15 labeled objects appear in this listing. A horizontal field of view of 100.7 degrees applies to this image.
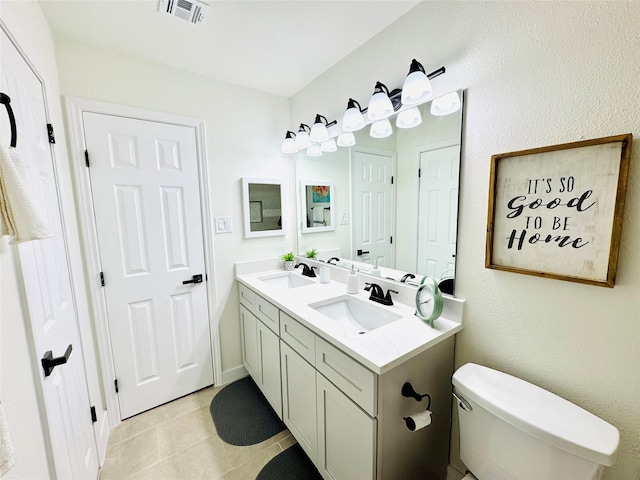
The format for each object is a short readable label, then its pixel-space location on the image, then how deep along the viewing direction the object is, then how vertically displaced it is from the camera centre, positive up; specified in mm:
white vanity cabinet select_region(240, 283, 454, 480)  1042 -894
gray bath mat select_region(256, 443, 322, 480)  1437 -1427
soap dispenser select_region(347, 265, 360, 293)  1702 -471
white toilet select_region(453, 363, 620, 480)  776 -703
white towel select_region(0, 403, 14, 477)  525 -464
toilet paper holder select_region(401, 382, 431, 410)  1086 -750
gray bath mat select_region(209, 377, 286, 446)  1708 -1432
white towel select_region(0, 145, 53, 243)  655 +34
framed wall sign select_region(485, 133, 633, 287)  869 -11
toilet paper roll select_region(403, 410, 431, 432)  1021 -818
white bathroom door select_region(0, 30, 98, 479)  903 -318
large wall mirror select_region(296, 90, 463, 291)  1336 +76
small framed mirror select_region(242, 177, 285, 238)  2242 +44
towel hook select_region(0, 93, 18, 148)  722 +268
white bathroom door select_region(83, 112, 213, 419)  1726 -272
